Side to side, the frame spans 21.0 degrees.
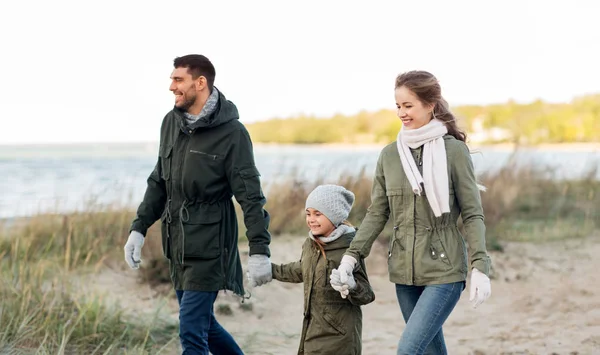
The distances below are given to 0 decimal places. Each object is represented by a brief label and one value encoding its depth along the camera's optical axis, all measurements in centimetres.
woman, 699
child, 782
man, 808
